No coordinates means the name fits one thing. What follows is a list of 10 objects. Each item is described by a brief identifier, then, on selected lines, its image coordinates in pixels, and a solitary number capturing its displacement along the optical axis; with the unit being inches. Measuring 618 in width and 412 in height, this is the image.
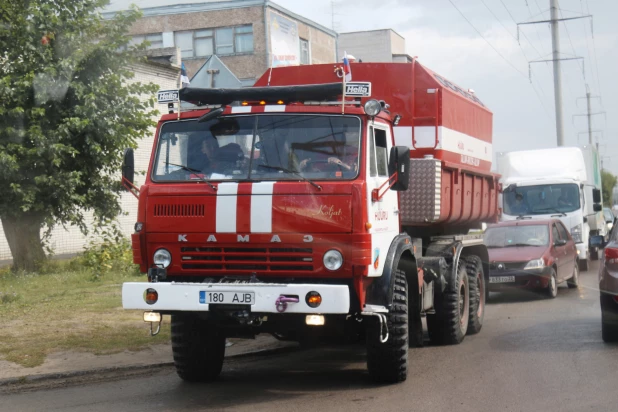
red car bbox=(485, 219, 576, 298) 664.4
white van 928.3
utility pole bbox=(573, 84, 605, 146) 3488.9
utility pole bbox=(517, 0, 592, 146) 1501.0
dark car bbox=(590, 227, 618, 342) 409.4
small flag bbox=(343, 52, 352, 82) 353.4
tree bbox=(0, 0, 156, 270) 711.7
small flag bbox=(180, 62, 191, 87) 348.5
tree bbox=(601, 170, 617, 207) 4374.0
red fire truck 306.0
